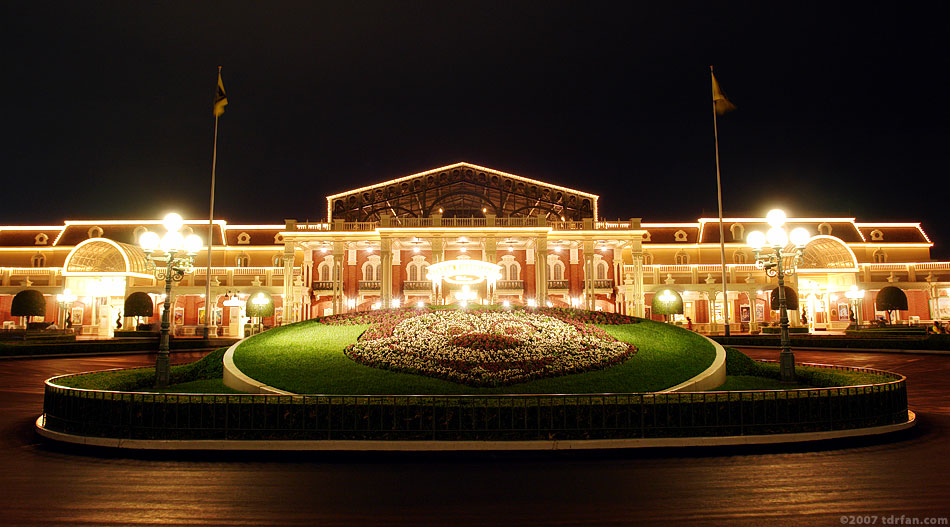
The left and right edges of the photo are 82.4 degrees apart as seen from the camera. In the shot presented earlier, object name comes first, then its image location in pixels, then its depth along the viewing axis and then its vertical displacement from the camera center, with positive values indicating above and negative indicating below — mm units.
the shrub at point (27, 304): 38438 +1049
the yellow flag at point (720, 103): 35125 +13163
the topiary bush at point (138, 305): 40531 +872
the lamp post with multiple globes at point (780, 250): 14047 +1503
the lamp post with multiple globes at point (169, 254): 14117 +1730
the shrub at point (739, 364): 16578 -1820
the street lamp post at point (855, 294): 44031 +726
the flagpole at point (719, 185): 35956 +8187
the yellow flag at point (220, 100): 36031 +14217
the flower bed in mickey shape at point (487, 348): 14305 -1115
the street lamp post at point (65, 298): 44531 +1655
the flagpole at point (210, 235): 37531 +5561
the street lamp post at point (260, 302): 39706 +952
